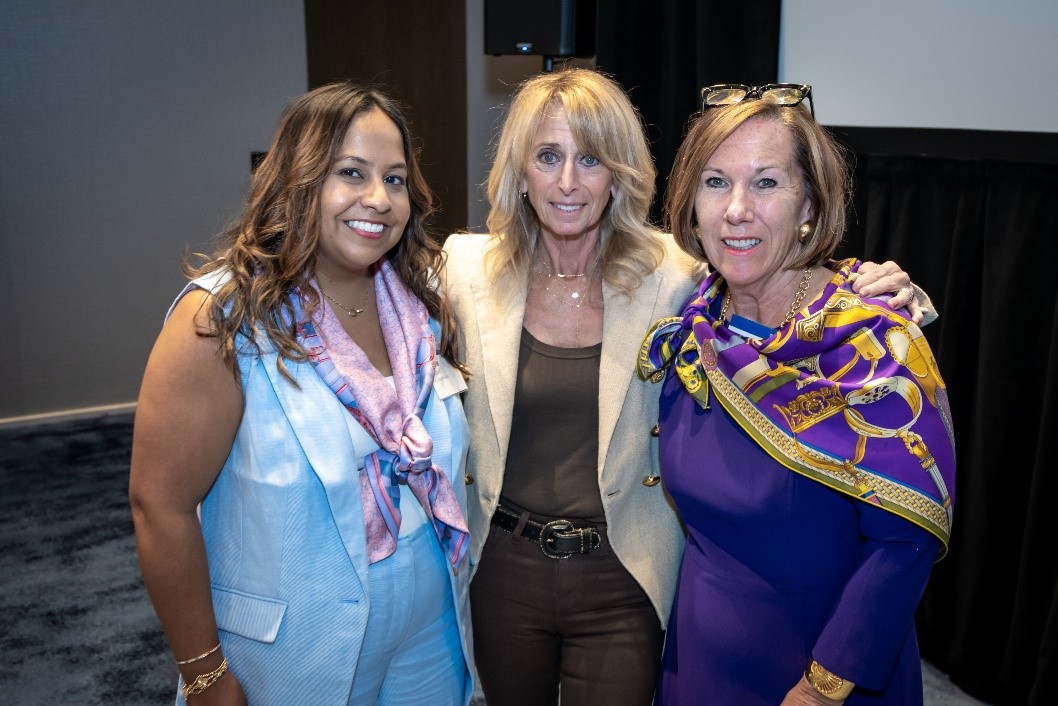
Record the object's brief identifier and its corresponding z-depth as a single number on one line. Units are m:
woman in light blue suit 1.55
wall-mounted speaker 3.88
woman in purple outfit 1.49
